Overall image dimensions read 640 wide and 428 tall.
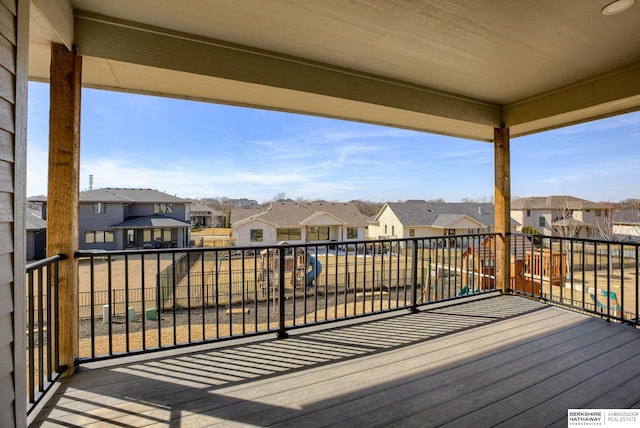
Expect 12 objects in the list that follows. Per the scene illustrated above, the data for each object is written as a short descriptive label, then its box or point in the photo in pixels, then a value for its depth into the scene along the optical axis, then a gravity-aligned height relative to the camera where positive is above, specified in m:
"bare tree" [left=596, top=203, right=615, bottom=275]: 15.69 -0.52
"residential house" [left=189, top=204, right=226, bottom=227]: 22.11 -0.13
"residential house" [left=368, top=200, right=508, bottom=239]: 19.25 -0.23
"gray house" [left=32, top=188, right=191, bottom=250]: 11.17 -0.16
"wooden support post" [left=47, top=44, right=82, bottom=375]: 1.92 +0.24
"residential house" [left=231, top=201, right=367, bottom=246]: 17.88 -0.55
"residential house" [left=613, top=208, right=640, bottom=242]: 13.75 -0.44
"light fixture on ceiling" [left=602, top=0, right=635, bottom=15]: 1.91 +1.39
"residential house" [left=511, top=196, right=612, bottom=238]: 17.27 -0.02
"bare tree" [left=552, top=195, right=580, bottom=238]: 17.09 -0.40
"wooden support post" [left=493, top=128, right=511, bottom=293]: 3.99 +0.12
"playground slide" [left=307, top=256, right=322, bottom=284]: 9.86 -2.11
